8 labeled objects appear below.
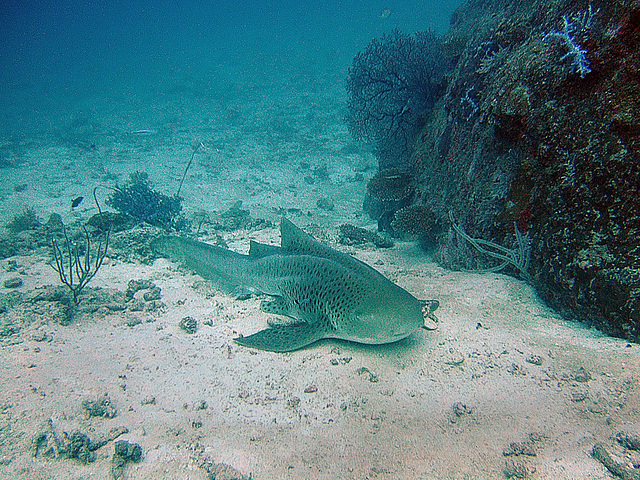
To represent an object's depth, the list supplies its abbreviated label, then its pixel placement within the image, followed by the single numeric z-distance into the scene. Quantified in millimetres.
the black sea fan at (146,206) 8117
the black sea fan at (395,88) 8586
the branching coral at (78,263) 4281
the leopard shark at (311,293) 3111
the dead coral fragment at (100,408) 2570
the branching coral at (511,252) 3701
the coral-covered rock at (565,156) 2682
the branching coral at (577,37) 2945
